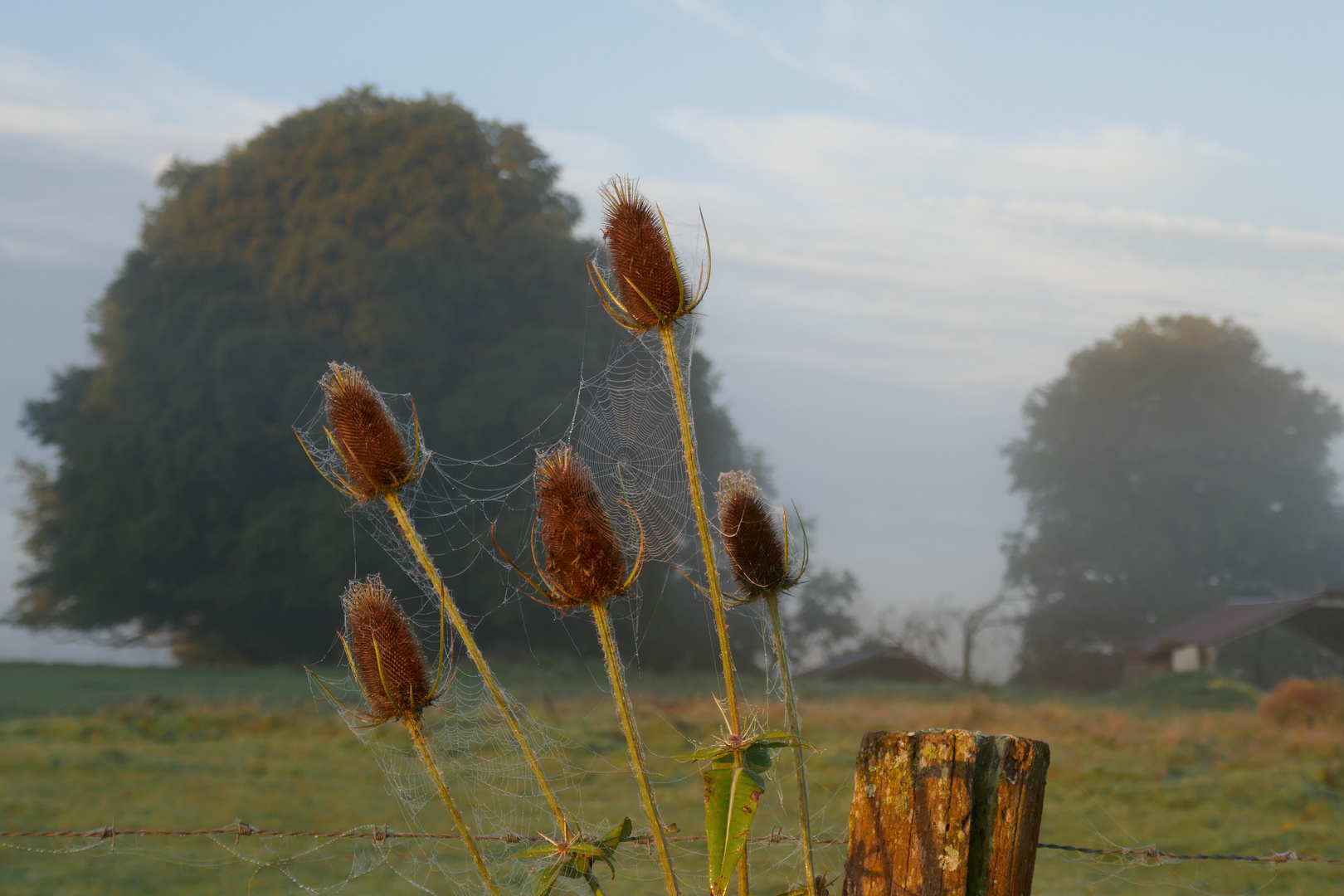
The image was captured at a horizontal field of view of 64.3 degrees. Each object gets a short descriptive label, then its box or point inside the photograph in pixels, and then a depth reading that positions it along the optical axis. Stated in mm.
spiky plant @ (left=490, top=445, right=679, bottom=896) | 2662
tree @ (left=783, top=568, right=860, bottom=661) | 42469
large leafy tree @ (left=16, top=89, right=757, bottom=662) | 29891
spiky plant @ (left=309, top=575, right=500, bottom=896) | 2939
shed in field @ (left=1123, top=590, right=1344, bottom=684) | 38031
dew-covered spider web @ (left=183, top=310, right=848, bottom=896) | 3725
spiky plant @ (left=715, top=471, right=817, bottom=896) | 3006
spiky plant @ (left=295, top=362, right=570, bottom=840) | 2938
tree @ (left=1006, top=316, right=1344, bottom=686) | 50625
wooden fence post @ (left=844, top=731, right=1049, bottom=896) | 2307
